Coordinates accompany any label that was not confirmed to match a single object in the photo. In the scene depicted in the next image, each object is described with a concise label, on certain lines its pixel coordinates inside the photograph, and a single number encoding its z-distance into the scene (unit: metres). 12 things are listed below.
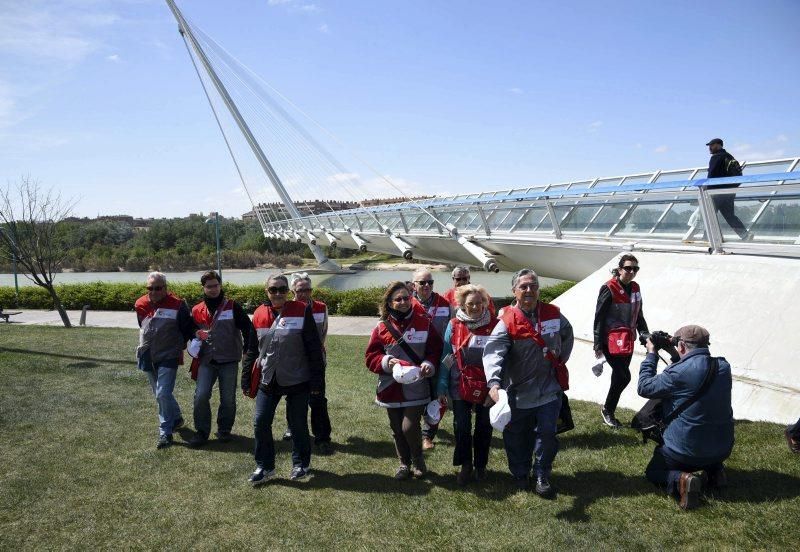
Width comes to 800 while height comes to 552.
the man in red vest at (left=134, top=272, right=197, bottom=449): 5.49
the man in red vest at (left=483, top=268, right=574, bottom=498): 3.79
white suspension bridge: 5.42
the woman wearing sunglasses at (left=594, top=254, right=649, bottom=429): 5.06
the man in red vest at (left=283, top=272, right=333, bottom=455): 5.01
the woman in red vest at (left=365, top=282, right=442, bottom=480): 4.18
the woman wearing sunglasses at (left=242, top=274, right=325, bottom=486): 4.39
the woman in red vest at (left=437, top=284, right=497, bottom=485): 4.08
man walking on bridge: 7.71
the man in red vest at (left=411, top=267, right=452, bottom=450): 5.19
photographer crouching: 3.45
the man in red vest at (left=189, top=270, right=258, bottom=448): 5.37
